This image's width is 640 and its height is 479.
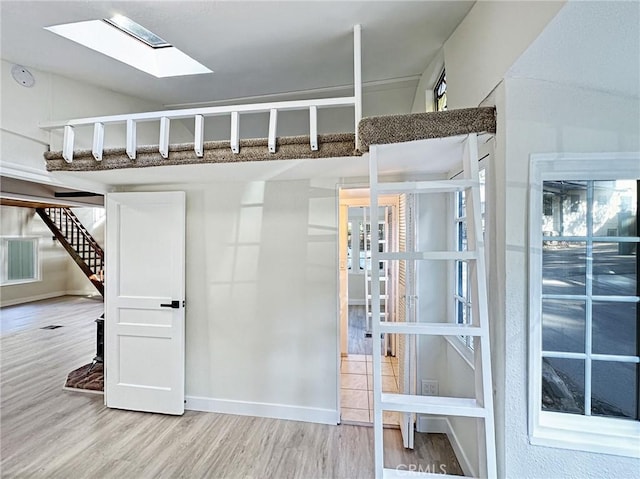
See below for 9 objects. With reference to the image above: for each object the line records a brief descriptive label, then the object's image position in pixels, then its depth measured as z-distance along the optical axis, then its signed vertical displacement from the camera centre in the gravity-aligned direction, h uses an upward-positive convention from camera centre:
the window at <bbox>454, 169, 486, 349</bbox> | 2.32 -0.27
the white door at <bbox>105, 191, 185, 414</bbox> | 2.83 -0.60
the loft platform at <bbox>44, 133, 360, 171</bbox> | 2.02 +0.59
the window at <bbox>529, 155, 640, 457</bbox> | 1.40 -0.31
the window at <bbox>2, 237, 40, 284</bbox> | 7.10 -0.55
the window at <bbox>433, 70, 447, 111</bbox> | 2.59 +1.27
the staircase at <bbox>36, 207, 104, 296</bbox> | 7.43 +0.01
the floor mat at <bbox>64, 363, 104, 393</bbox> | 3.24 -1.55
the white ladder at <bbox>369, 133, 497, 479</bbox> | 1.45 -0.45
